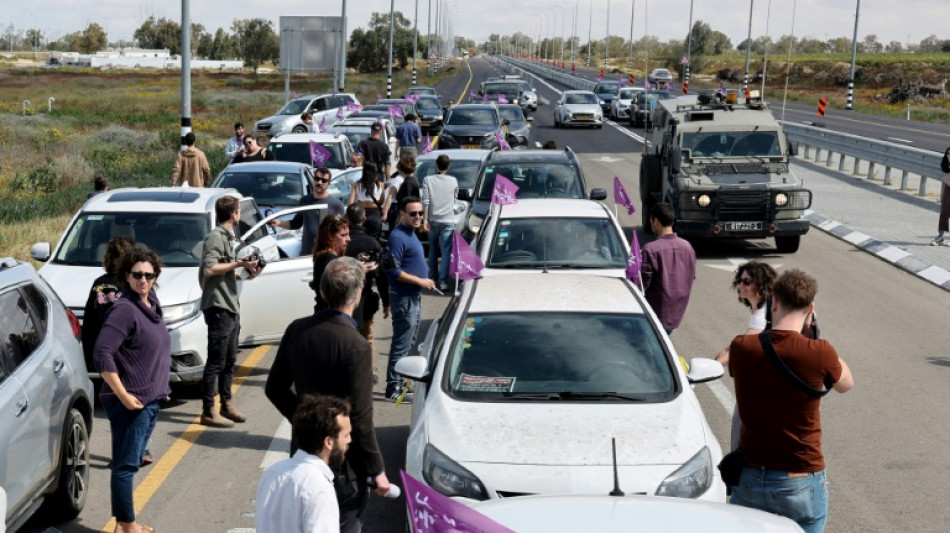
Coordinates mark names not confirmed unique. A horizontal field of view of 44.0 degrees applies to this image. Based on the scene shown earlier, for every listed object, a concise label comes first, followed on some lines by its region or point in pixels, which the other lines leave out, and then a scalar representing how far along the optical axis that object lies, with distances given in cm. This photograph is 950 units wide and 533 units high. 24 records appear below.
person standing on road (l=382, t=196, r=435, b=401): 1001
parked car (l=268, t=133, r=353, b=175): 2167
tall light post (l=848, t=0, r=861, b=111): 5767
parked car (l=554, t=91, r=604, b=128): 4775
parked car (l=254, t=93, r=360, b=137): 3756
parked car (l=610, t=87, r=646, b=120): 5412
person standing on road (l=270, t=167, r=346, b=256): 1253
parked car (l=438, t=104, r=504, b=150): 3067
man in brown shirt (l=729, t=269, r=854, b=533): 529
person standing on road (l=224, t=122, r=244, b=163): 2167
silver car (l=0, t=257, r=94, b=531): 639
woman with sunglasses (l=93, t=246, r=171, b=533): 680
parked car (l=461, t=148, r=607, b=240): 1623
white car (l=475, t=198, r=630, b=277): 1087
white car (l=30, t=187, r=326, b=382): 1135
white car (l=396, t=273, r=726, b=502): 607
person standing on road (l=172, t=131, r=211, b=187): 1827
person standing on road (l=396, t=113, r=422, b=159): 2628
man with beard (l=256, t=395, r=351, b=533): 438
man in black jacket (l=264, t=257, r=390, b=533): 569
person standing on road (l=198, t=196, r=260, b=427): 925
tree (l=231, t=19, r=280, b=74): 16762
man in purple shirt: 962
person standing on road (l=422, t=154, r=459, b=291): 1502
